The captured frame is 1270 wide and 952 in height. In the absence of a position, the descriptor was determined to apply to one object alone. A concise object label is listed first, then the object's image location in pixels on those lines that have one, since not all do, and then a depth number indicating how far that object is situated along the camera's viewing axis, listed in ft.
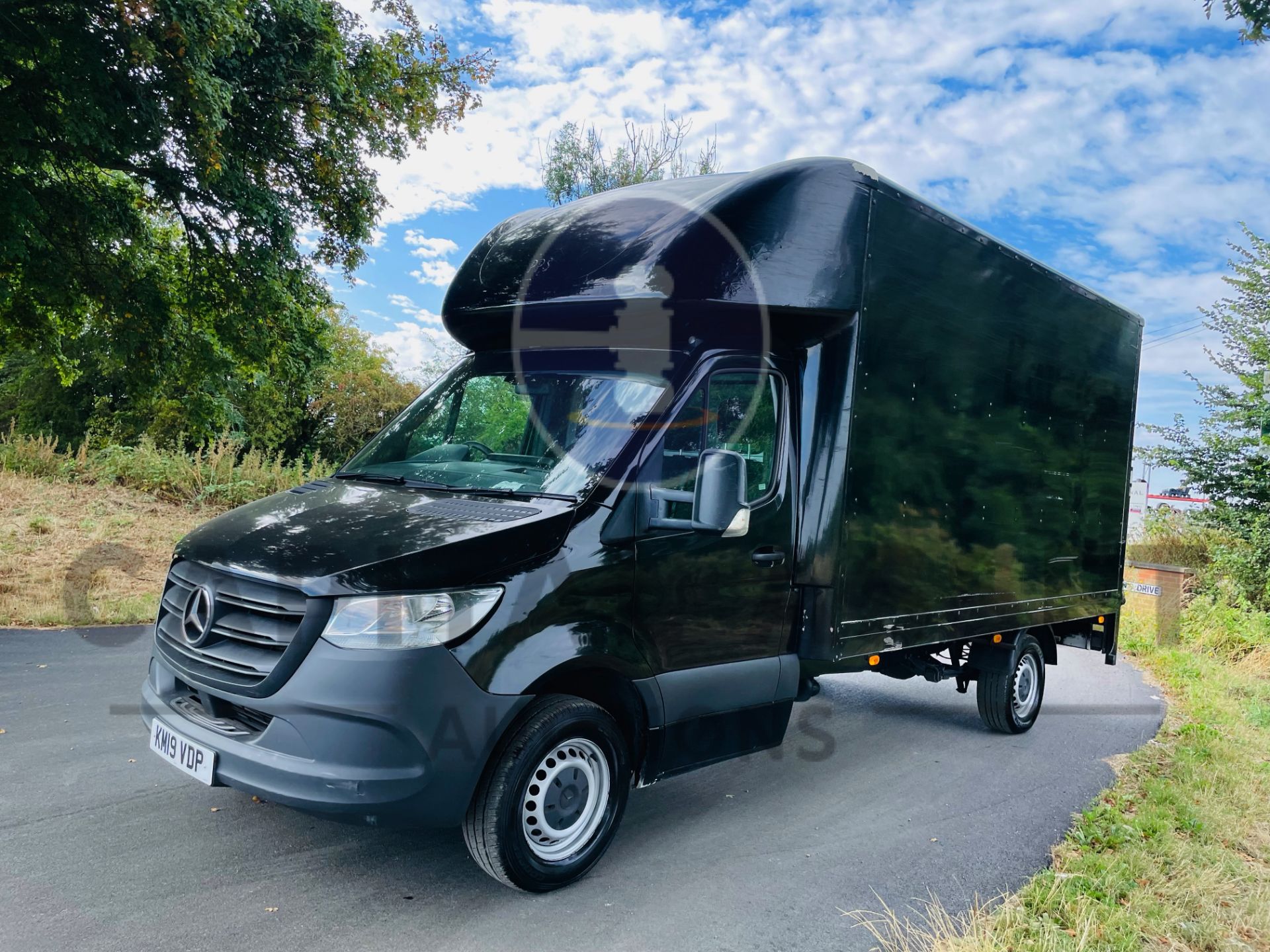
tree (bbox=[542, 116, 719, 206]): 110.52
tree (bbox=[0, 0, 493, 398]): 26.11
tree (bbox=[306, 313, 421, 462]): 92.63
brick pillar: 41.63
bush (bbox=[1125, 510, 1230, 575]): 52.01
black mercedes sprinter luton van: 11.10
